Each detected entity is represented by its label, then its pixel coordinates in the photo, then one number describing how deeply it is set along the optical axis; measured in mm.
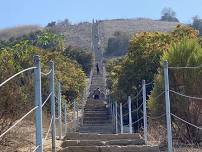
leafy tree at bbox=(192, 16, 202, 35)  91375
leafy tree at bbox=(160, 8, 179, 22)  127938
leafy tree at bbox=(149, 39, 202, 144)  12227
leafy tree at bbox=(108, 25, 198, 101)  22906
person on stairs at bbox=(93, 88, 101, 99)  39600
